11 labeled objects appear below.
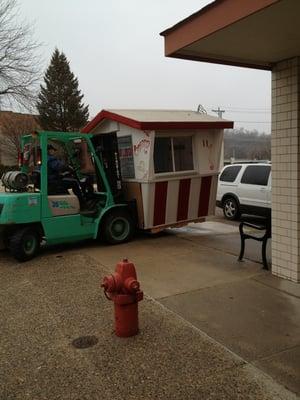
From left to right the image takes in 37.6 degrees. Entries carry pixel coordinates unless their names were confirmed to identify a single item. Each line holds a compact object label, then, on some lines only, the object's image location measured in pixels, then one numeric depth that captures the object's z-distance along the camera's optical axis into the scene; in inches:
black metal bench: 264.5
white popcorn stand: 349.4
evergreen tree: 1839.3
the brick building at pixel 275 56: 160.9
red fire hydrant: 167.2
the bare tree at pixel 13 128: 1564.1
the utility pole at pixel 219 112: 2090.1
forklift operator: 322.0
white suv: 449.1
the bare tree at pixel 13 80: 1036.5
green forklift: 305.3
